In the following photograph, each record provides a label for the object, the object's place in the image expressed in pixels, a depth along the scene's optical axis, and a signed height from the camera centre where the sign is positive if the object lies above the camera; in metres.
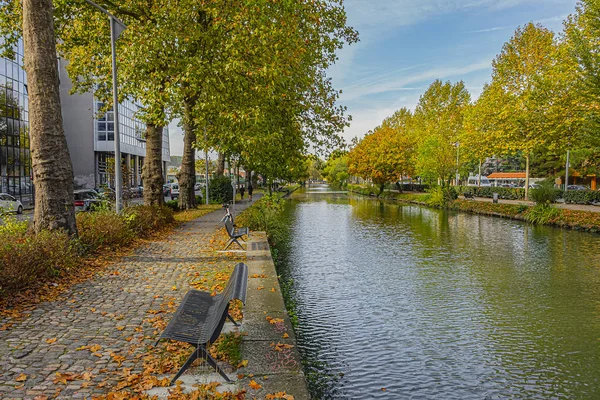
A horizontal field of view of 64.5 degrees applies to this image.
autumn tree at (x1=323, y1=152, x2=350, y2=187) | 114.98 +1.83
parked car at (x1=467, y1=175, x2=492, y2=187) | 101.35 -0.11
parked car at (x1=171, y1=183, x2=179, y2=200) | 50.25 -1.34
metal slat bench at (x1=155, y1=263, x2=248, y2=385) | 4.56 -1.53
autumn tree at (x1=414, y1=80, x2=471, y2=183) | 46.98 +6.58
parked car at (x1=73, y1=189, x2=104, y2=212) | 28.66 -1.25
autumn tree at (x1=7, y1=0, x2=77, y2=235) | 10.52 +1.31
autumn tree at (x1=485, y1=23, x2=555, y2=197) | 29.81 +6.52
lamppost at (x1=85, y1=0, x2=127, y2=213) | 14.93 +2.30
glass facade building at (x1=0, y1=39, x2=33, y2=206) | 36.50 +3.58
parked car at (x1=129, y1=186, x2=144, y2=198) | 47.50 -1.35
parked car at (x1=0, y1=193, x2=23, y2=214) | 28.25 -1.43
